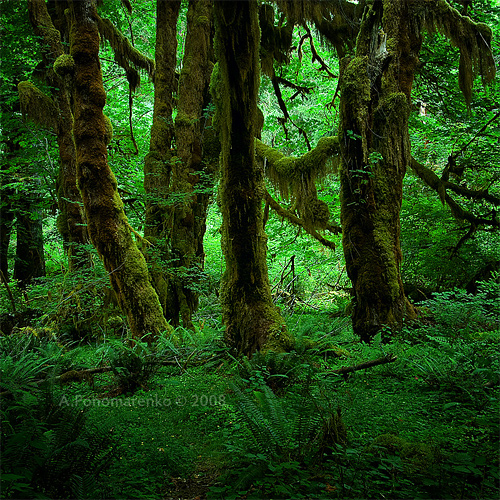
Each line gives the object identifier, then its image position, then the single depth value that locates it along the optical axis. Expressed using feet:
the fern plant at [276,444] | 7.80
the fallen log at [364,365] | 13.53
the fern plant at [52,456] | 7.22
